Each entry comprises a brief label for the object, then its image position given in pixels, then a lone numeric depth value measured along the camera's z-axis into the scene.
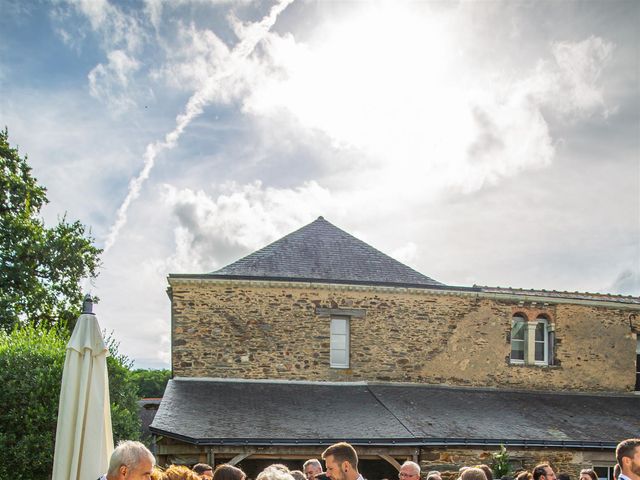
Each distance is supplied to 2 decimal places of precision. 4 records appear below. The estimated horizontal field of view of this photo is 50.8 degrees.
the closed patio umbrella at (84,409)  6.92
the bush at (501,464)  15.12
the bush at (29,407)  14.47
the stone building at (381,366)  15.63
